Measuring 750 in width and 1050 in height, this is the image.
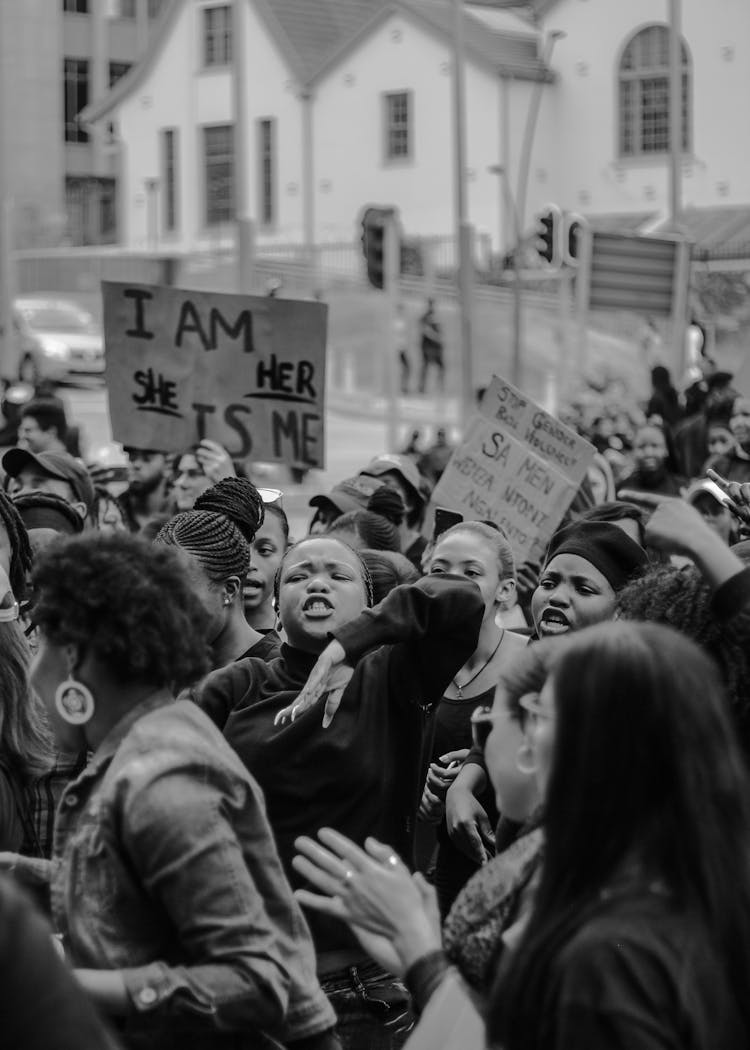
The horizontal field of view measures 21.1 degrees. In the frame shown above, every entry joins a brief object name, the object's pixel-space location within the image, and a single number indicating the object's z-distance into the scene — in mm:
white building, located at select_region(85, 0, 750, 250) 53375
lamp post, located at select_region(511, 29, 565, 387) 30906
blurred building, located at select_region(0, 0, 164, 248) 66125
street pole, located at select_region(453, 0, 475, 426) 25906
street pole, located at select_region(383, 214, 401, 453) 26172
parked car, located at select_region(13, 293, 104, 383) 39062
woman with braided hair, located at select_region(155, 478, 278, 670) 5227
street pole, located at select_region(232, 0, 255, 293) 22734
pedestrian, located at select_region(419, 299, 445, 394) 38219
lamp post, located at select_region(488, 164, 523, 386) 30812
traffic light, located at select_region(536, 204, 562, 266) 27281
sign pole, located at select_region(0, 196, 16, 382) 27484
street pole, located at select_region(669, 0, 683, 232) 32969
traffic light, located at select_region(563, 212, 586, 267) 26688
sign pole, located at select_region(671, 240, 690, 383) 23094
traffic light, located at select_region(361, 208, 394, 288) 26000
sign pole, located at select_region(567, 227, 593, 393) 23859
